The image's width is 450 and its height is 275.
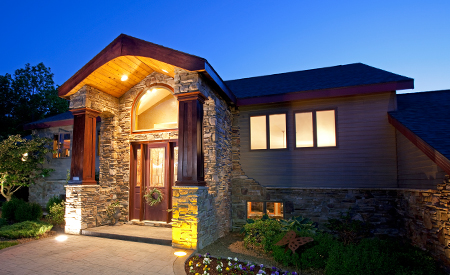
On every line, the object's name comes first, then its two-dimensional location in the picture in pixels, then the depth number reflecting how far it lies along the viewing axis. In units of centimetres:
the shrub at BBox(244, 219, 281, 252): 578
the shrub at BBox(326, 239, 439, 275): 422
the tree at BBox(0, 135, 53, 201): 1136
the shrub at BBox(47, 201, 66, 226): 822
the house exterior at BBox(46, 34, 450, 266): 611
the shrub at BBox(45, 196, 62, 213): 909
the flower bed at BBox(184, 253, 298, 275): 452
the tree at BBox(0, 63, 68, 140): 1880
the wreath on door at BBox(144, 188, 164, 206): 777
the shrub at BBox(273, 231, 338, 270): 486
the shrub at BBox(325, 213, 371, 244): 682
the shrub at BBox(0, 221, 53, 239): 668
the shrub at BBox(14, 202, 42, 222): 859
